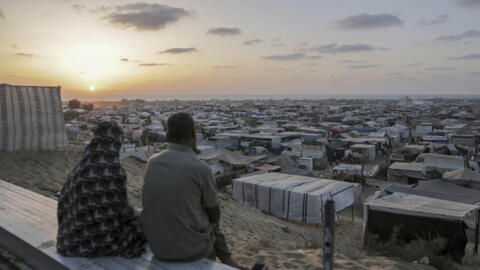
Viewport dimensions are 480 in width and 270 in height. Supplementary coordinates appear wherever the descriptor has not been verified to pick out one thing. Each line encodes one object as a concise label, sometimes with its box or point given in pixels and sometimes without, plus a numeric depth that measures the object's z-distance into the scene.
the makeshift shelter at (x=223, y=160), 15.02
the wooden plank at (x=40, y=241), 2.20
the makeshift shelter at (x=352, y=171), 15.65
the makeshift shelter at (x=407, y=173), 13.66
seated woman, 2.20
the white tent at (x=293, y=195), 8.75
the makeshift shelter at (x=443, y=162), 14.21
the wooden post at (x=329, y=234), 2.18
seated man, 2.08
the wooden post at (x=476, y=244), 6.72
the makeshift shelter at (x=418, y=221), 5.98
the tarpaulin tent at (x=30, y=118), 7.49
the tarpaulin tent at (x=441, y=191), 8.69
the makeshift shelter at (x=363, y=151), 20.20
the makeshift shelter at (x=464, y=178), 11.34
